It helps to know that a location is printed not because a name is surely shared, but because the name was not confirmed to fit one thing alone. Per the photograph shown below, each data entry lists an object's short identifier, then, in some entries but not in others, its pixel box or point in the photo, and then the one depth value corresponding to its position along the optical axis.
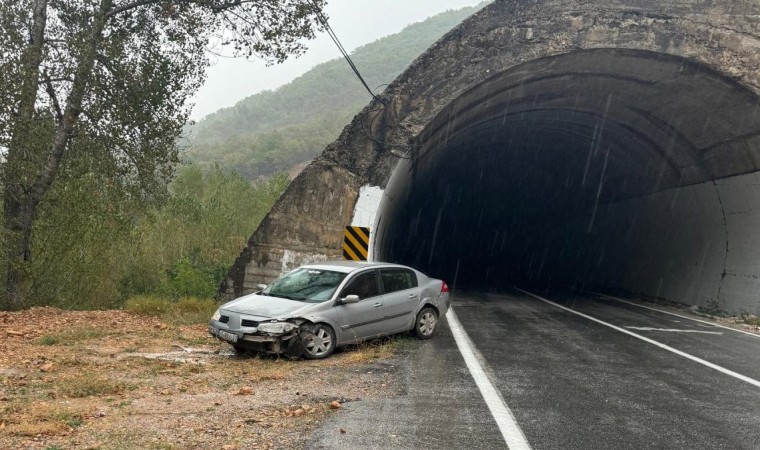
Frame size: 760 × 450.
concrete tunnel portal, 14.26
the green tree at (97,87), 11.11
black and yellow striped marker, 14.41
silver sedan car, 8.30
